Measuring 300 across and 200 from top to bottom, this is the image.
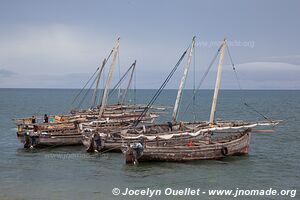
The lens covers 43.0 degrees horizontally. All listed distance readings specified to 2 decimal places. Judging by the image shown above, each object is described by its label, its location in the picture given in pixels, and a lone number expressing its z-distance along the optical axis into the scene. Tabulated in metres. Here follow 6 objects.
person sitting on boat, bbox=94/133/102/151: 38.24
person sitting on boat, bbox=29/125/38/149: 41.69
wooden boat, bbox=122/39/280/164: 32.69
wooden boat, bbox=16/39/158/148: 42.05
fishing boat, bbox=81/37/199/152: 38.09
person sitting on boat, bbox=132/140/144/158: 32.12
